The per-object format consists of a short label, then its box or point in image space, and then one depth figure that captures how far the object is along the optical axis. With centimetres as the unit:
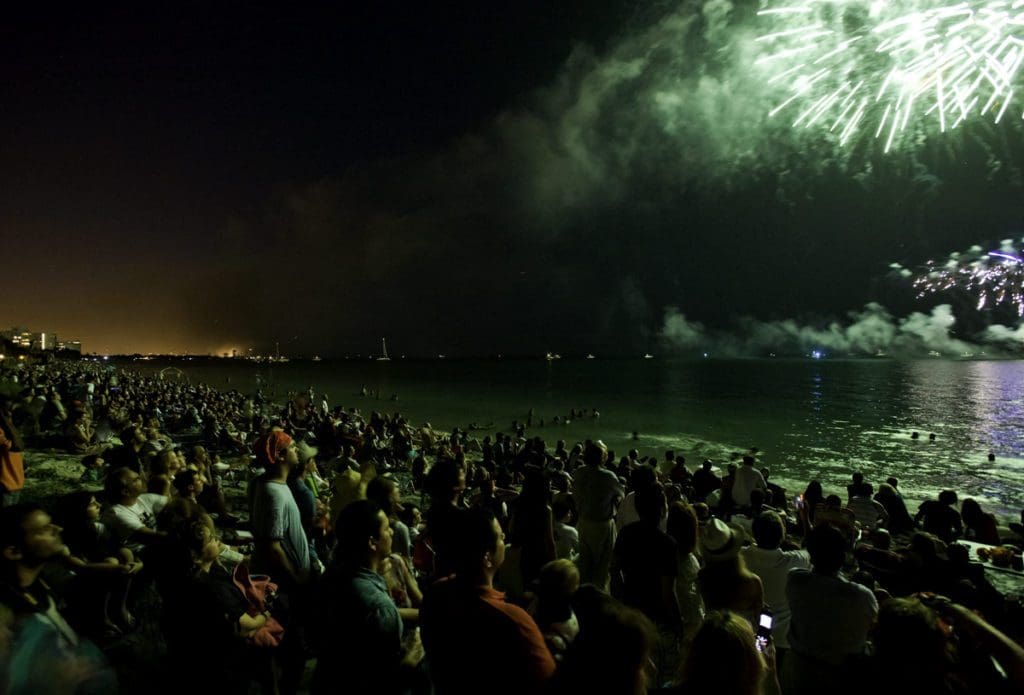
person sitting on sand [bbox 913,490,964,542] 1064
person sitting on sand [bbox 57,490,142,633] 460
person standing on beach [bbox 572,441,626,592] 540
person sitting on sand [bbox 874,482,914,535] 1240
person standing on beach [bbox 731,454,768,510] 1143
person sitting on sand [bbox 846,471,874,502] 1133
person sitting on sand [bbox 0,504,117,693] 246
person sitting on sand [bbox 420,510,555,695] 221
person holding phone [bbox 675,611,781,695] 200
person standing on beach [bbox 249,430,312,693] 367
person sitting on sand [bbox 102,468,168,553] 503
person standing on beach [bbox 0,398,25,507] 678
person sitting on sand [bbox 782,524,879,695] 306
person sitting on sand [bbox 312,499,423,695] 254
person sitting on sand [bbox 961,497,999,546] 1149
